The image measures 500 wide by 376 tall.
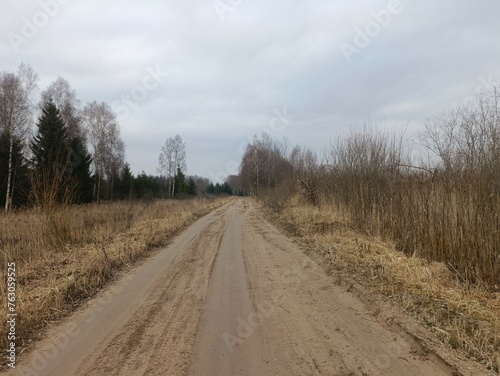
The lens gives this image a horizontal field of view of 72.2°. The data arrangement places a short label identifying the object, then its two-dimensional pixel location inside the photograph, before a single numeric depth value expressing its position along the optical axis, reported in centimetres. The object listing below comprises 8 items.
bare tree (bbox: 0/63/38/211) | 2858
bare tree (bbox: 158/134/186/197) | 7569
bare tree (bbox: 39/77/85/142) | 4161
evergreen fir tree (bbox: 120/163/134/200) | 5866
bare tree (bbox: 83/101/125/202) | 4581
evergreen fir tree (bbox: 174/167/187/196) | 7882
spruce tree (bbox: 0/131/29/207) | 2877
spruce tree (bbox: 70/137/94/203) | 3612
